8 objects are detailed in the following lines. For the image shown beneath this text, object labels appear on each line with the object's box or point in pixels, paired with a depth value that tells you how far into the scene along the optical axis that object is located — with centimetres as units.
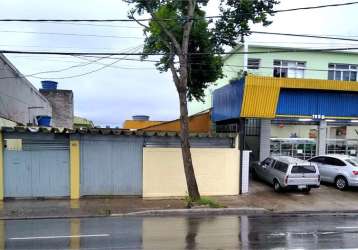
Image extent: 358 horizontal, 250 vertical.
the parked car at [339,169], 1959
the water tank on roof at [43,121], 2389
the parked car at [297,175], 1842
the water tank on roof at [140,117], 5339
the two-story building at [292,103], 1995
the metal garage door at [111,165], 1688
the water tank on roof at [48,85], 3641
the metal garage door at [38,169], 1634
